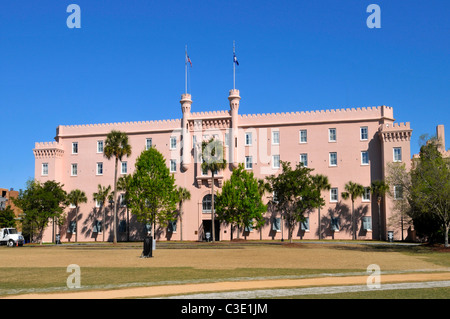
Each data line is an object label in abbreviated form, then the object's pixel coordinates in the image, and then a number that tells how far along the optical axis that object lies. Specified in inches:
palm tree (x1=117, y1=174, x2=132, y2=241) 2252.7
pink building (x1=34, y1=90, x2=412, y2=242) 2130.9
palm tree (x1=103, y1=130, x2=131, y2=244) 2054.6
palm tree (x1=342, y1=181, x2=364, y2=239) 2087.8
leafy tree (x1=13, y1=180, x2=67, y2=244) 2217.0
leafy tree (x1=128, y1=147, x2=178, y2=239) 2113.7
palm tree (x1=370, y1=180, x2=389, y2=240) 1994.2
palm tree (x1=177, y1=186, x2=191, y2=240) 2273.6
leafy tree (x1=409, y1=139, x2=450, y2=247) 1371.8
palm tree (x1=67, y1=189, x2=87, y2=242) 2400.3
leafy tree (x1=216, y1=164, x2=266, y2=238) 2096.5
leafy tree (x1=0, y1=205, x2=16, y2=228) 2603.3
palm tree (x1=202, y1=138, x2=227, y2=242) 2084.2
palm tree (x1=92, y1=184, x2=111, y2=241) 2369.6
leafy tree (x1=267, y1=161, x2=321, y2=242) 1791.3
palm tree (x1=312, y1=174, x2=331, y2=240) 2047.2
